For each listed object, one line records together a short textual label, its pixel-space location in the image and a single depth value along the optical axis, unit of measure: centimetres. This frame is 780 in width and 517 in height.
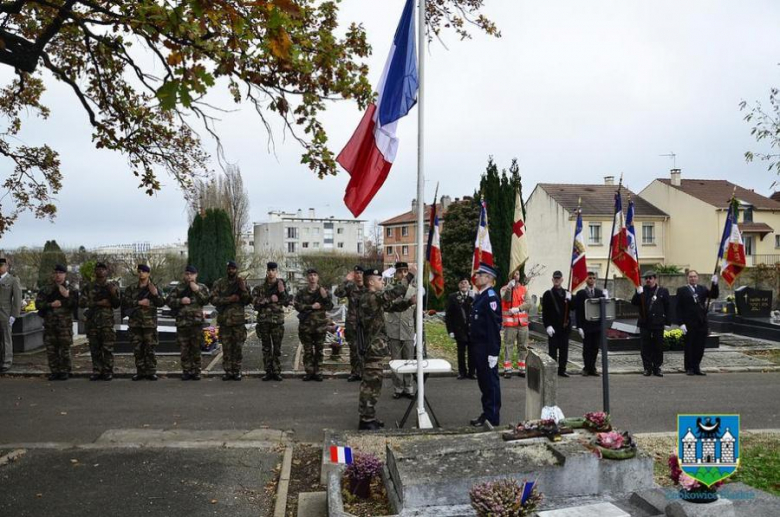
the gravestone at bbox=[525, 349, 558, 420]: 678
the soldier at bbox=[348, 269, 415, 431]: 789
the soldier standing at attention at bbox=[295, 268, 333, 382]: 1126
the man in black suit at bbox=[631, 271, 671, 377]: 1210
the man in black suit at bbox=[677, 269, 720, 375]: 1221
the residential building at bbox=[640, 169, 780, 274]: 4169
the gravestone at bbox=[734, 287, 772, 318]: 1888
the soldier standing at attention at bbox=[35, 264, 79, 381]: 1116
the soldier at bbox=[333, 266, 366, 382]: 1147
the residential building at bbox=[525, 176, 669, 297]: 4238
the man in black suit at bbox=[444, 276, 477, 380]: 1155
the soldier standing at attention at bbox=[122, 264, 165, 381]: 1112
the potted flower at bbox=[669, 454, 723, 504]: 421
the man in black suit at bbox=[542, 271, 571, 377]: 1191
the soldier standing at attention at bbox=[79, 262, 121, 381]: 1116
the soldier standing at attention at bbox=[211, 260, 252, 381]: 1130
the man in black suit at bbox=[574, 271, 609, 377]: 1195
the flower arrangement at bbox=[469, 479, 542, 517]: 432
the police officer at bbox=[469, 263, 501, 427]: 784
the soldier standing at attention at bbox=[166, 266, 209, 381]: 1120
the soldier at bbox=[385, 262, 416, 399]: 1002
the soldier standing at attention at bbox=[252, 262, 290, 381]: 1134
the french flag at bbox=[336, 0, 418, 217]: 749
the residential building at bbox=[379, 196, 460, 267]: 7138
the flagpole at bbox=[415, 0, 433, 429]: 741
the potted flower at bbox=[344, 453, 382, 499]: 535
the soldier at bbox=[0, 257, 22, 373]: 1175
